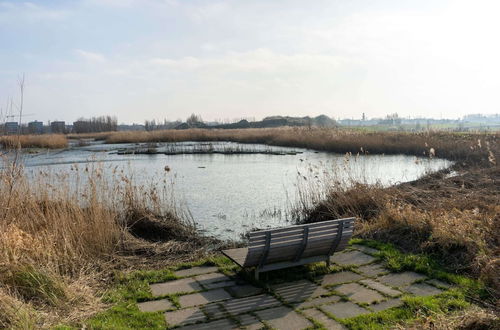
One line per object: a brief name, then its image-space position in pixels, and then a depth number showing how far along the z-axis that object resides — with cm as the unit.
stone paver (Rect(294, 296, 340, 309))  428
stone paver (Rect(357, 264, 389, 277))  519
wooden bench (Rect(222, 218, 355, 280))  468
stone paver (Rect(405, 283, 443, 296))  452
